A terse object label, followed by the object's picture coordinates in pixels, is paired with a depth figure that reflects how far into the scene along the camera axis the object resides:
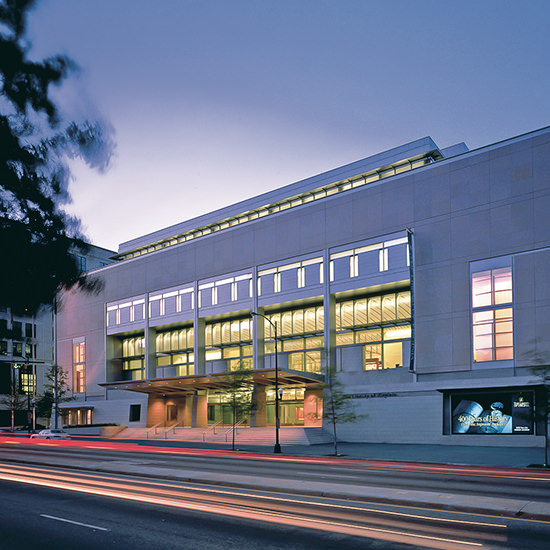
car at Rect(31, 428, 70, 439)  64.12
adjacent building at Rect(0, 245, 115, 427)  106.85
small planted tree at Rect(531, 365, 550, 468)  31.83
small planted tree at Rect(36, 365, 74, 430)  78.47
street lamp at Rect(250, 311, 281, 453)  43.41
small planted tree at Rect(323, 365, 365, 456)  43.53
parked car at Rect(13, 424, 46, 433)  89.51
